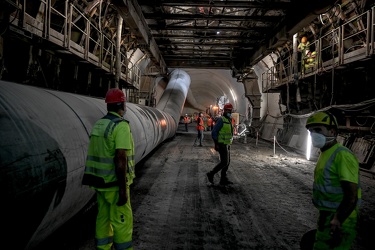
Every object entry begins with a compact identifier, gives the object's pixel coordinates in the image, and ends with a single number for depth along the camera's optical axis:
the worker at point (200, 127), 12.64
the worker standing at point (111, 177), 2.22
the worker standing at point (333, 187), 1.77
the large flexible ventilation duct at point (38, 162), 1.81
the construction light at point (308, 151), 9.32
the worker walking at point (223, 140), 5.52
